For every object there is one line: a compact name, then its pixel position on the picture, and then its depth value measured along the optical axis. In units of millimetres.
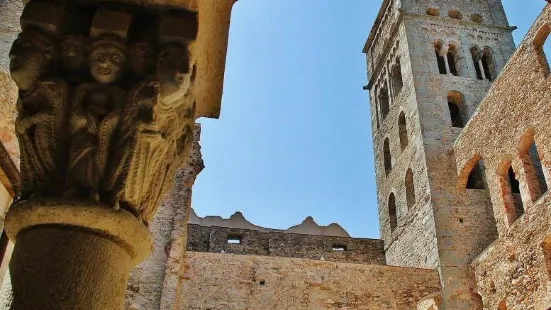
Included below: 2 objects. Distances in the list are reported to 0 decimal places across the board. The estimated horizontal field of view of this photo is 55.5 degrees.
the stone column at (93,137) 1569
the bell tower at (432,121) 13289
